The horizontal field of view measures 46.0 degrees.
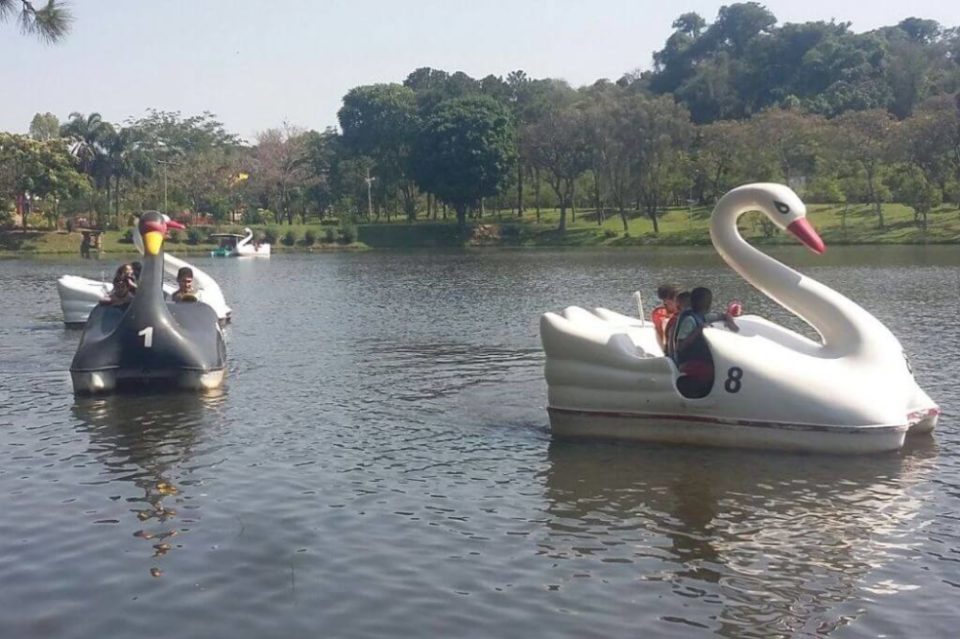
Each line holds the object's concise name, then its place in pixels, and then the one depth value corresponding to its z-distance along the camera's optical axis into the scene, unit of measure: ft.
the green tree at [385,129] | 306.35
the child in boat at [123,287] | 54.90
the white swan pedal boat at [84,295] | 79.05
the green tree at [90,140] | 279.90
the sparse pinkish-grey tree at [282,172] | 311.27
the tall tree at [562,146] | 260.42
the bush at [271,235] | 266.34
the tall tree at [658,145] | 251.80
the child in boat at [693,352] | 37.86
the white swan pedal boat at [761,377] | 36.63
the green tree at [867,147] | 226.58
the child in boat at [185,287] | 58.86
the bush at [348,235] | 265.54
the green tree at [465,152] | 272.51
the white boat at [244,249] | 220.02
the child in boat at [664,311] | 42.52
